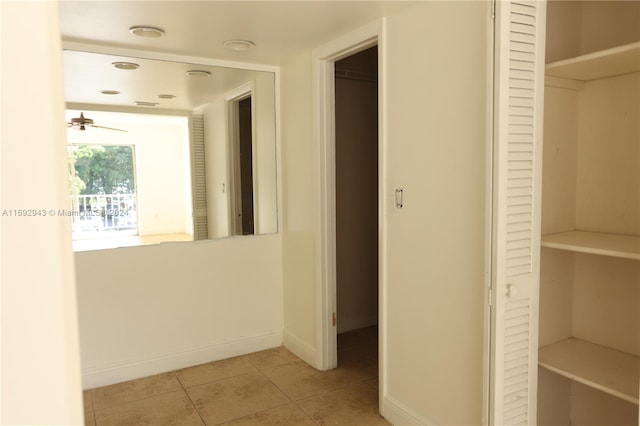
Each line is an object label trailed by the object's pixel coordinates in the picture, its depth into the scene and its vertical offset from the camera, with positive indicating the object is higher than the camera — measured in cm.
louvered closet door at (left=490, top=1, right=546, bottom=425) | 157 -13
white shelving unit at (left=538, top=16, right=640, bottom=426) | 195 -28
